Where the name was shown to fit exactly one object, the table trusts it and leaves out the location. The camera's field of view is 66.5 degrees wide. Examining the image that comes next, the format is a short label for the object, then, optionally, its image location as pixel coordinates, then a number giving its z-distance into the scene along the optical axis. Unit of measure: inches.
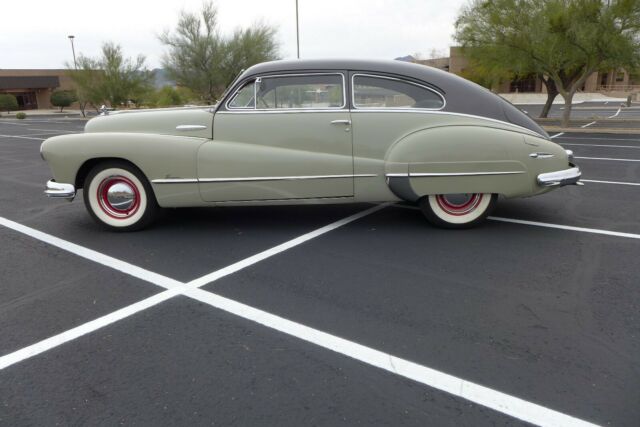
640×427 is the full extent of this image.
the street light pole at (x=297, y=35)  1186.1
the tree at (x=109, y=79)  1524.4
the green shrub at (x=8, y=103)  2136.7
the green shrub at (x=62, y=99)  2209.6
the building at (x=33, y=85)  2434.8
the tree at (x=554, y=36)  663.1
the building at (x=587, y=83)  2265.0
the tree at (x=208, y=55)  1353.3
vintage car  196.1
